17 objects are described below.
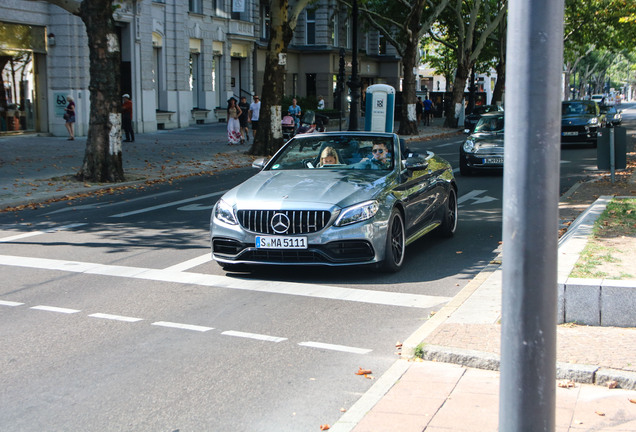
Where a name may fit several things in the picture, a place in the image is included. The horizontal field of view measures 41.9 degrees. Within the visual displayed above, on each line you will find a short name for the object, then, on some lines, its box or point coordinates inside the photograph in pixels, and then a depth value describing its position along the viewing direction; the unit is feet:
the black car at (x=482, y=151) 61.46
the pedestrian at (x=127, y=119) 95.66
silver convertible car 26.81
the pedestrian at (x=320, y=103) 158.92
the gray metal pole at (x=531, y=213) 10.32
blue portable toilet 110.22
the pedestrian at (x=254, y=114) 96.84
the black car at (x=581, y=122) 90.38
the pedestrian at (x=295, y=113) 107.45
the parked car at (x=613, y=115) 137.12
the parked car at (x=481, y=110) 137.28
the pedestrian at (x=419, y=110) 168.49
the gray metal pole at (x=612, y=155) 50.06
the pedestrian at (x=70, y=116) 96.02
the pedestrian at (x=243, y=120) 100.32
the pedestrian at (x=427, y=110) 167.22
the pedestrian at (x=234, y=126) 91.99
